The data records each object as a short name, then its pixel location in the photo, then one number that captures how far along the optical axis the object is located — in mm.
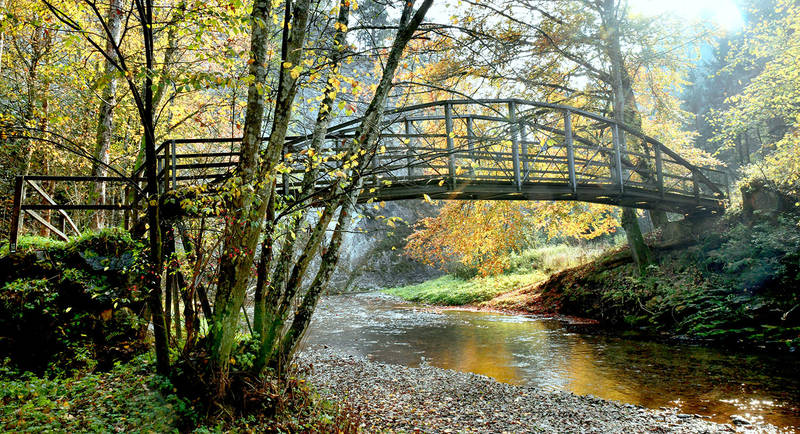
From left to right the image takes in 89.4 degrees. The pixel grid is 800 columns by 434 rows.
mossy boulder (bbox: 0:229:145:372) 5035
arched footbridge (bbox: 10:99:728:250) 6526
